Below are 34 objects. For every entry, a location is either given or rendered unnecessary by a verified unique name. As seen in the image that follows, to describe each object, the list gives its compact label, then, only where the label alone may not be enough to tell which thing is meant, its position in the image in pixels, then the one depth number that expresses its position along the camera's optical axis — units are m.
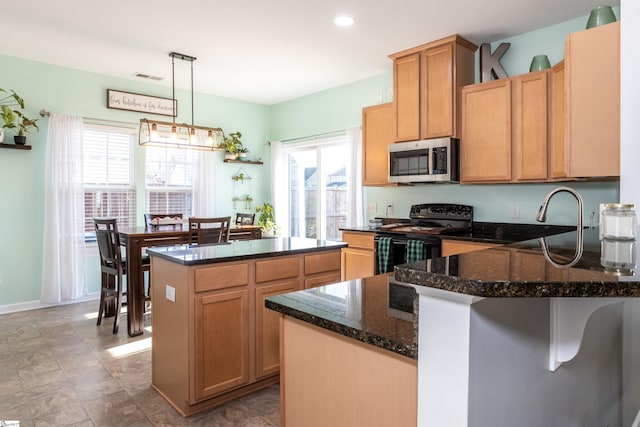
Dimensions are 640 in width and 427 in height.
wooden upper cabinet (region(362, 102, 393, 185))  4.22
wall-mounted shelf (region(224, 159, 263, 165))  5.80
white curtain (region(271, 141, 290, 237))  6.08
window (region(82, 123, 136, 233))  4.74
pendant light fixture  3.85
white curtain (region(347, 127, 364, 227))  4.83
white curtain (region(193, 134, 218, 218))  5.52
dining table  3.51
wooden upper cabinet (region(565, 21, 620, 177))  2.45
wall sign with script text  4.82
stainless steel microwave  3.59
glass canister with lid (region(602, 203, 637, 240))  1.18
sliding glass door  5.34
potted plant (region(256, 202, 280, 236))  5.77
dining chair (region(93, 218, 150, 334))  3.62
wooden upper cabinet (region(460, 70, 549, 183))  3.14
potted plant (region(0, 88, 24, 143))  4.00
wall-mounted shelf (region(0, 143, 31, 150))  4.05
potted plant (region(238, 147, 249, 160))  5.81
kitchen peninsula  0.77
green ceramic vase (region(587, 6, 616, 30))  2.61
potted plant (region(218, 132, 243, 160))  5.67
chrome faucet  1.16
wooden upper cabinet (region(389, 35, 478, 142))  3.59
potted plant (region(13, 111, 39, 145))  4.16
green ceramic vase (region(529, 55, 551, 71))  3.21
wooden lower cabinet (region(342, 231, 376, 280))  4.08
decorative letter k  3.61
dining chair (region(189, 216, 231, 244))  3.59
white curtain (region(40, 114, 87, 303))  4.39
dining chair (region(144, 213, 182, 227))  4.29
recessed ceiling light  3.21
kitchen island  2.25
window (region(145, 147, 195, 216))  5.22
